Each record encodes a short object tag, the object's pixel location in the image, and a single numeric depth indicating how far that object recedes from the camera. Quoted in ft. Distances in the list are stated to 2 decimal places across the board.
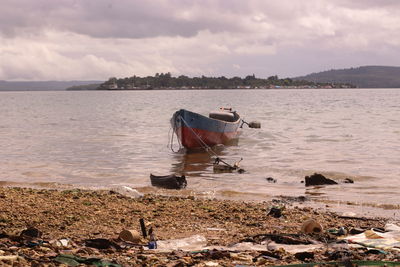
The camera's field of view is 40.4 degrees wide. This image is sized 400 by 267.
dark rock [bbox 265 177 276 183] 53.95
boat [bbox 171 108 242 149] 79.25
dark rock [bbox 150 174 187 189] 48.57
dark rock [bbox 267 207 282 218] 34.24
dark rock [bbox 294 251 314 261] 21.12
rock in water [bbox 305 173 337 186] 50.16
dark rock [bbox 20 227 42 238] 24.98
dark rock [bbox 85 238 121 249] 22.82
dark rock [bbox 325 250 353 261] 21.05
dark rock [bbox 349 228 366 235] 27.86
